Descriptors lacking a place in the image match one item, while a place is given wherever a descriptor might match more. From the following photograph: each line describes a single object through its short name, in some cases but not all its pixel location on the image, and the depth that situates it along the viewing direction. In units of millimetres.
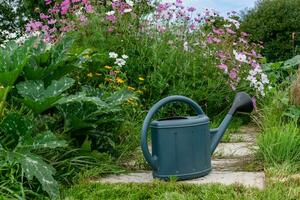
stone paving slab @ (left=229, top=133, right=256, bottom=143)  4854
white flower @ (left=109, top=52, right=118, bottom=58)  4955
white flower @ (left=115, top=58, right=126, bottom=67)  5016
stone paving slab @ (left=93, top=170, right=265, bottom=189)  3303
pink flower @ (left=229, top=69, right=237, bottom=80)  5684
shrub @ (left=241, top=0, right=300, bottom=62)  10148
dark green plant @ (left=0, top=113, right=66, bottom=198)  3043
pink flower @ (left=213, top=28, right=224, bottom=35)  6106
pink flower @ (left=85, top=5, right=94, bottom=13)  5613
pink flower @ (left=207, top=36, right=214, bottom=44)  5917
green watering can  3373
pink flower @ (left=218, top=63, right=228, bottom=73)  5637
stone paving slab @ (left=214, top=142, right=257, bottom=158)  4172
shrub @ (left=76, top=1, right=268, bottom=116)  5535
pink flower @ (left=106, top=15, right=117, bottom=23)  5607
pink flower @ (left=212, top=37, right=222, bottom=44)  5926
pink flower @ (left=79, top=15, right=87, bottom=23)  5740
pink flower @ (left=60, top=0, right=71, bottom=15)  5746
